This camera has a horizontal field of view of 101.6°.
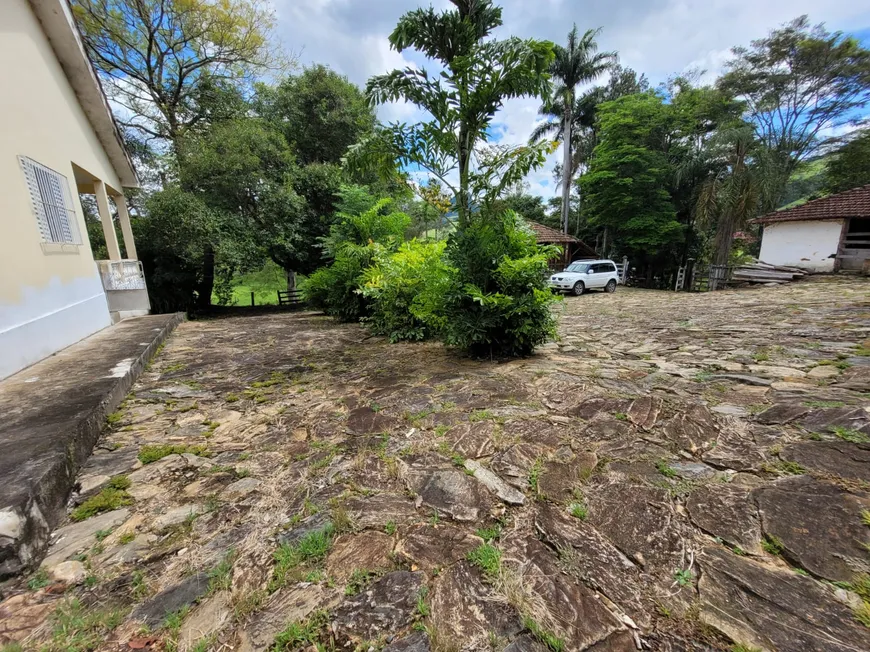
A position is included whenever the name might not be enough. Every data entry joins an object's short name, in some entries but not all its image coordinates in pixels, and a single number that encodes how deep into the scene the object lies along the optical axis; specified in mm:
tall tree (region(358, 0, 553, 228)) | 3943
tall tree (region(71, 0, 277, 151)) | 12133
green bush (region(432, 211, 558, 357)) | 3910
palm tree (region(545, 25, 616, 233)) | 20641
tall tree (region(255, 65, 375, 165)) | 13258
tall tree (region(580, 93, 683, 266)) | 17688
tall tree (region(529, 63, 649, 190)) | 21938
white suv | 14109
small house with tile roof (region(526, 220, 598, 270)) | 18938
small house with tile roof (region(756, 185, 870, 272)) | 12078
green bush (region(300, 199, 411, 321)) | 7453
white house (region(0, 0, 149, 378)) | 3521
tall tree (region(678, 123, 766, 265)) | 13688
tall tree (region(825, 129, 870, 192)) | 18031
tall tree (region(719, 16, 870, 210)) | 17344
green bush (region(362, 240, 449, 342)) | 5477
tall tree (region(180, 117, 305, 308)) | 10742
